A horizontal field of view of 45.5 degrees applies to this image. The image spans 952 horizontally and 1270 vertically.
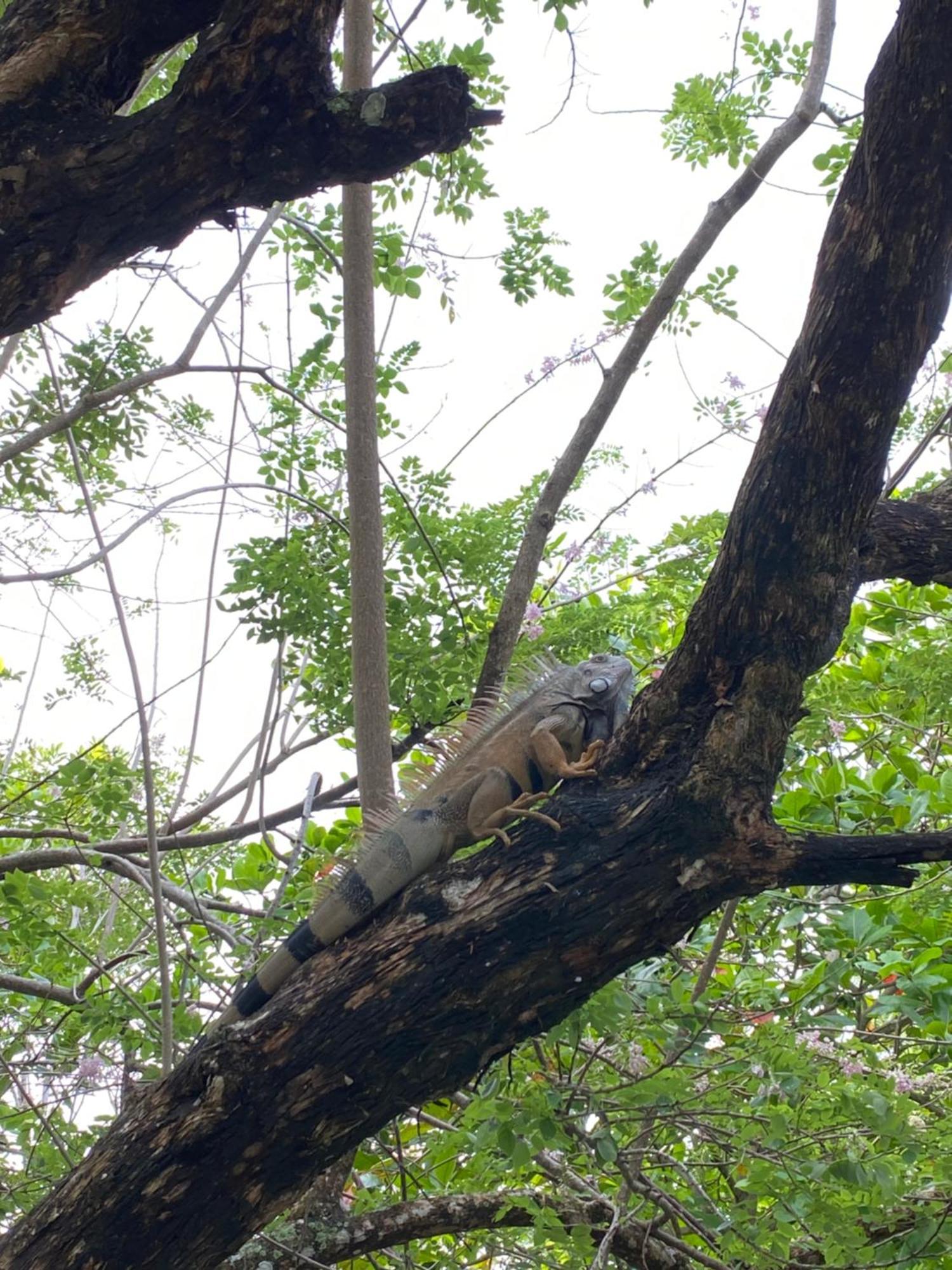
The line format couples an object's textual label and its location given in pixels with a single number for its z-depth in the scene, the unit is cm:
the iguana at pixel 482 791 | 305
